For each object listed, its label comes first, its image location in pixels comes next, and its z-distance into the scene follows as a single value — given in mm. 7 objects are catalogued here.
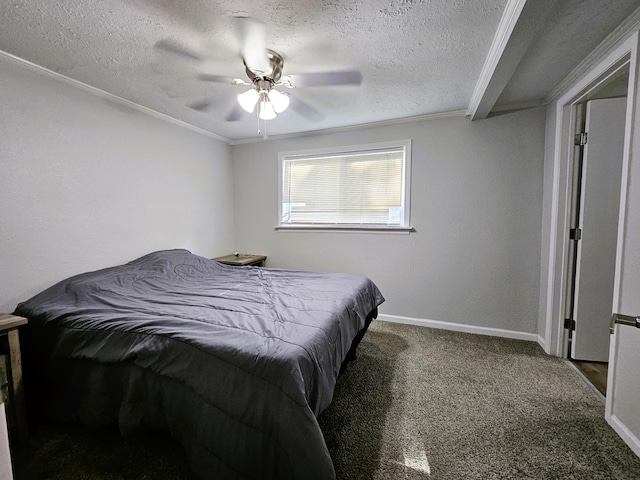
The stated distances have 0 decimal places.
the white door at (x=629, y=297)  1478
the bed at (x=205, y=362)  1117
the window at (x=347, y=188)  3248
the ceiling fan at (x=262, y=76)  1724
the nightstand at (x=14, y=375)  1509
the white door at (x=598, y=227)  2168
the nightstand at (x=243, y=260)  3439
